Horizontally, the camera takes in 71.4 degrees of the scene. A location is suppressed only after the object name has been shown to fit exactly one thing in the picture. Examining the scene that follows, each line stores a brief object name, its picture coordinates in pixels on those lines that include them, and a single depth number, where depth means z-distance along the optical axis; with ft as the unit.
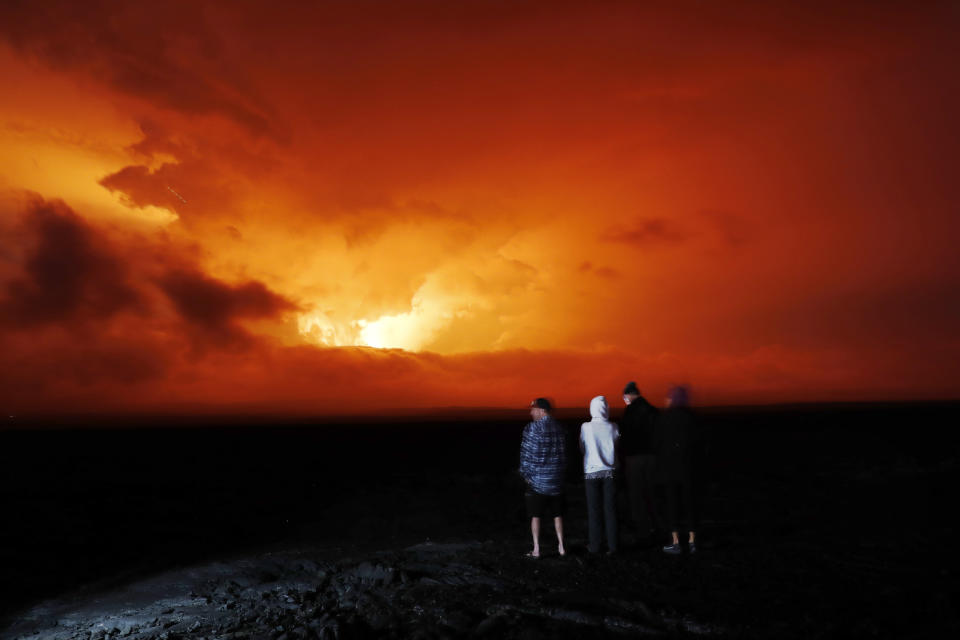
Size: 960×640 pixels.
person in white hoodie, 32.71
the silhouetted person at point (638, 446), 34.65
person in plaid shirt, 32.42
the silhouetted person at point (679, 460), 33.37
